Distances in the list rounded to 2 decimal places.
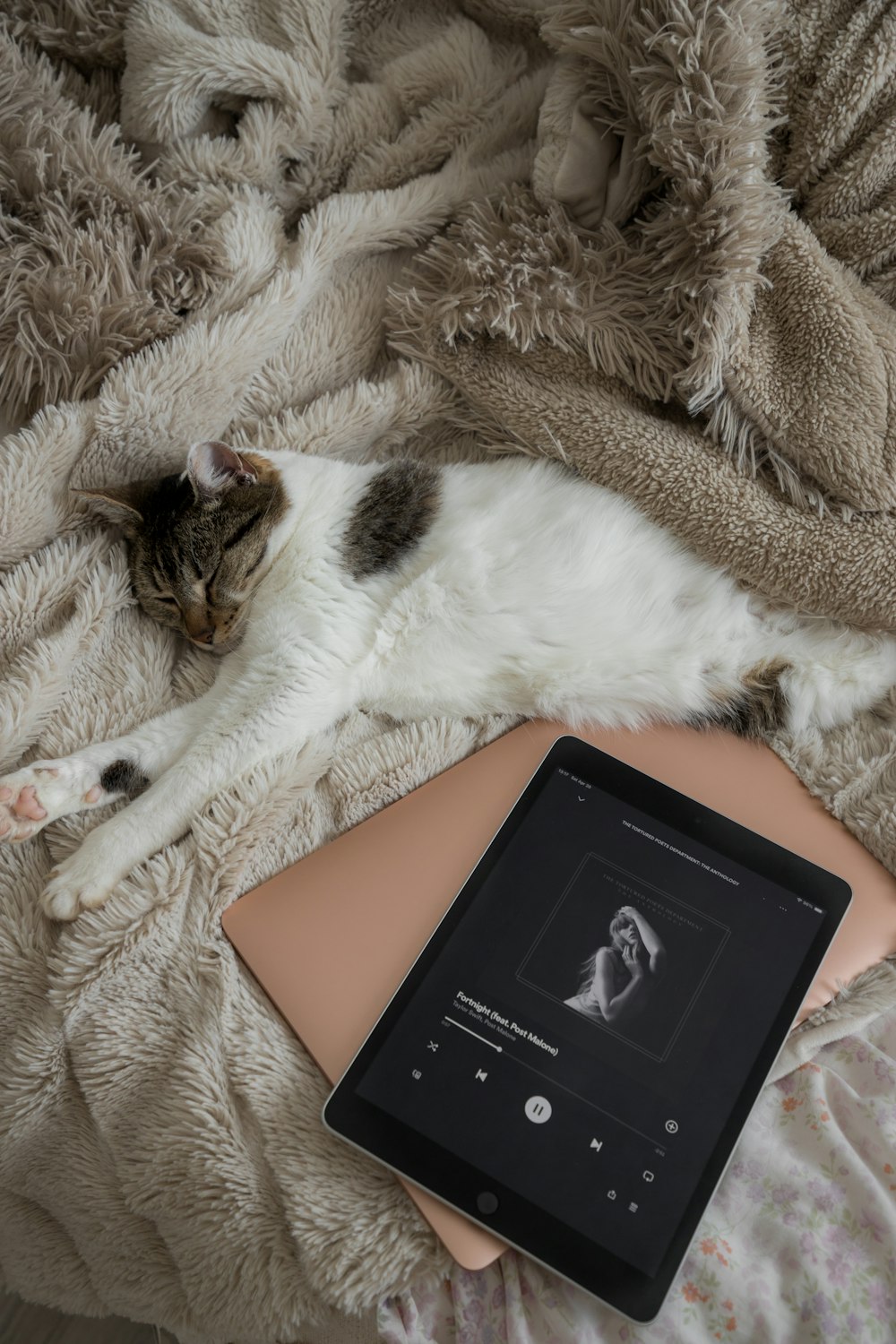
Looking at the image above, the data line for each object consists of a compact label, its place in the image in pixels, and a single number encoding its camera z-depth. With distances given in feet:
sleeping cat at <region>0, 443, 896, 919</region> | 3.76
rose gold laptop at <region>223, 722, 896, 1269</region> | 3.09
